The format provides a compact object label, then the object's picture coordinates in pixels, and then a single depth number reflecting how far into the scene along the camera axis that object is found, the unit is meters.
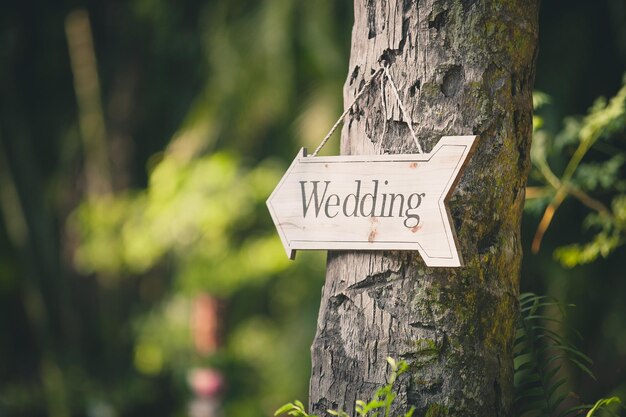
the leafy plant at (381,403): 3.22
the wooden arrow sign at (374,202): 3.26
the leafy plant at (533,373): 3.50
